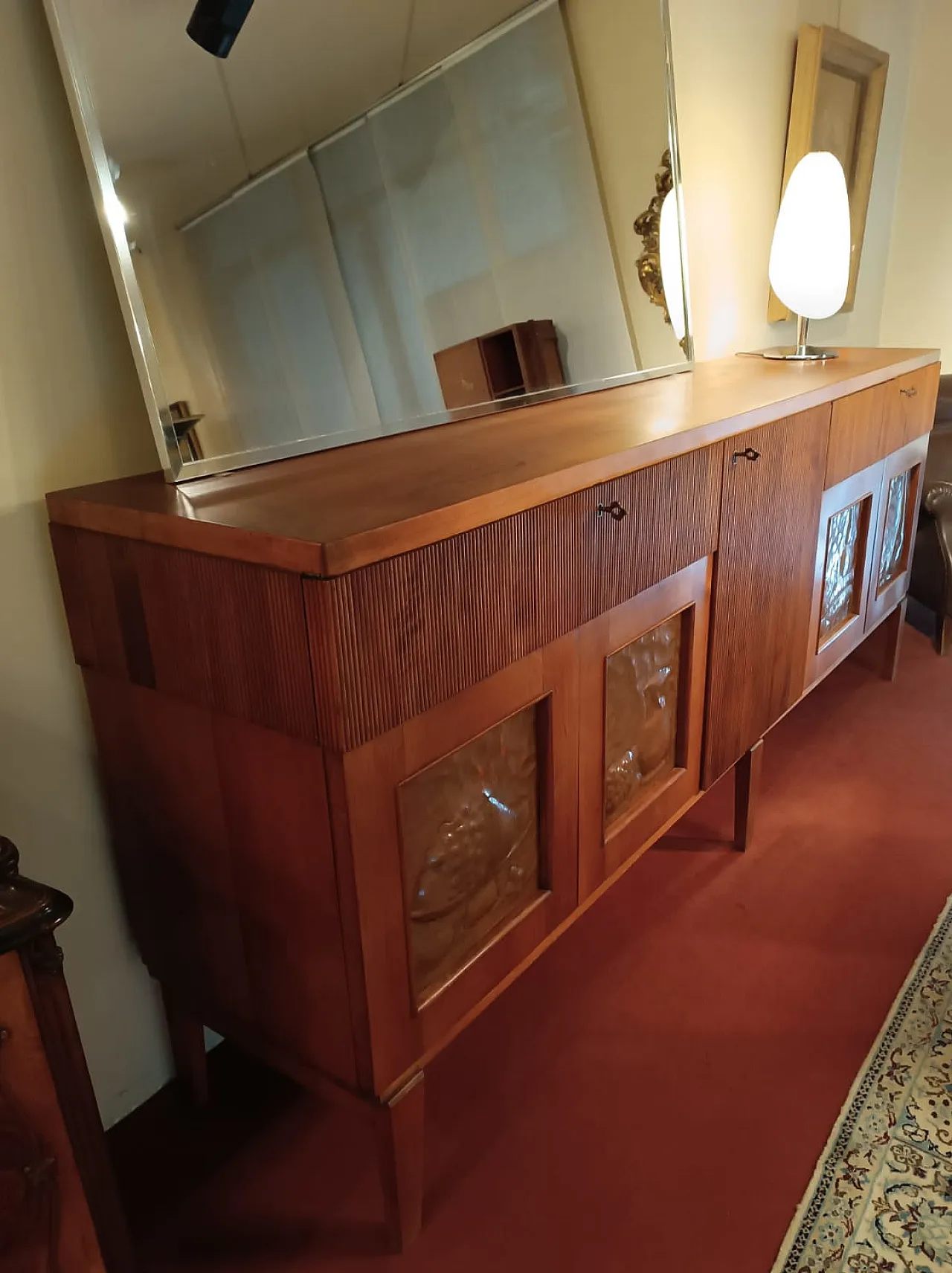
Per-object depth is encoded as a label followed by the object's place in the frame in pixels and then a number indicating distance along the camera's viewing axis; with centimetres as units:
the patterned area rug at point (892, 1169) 107
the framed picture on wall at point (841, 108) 224
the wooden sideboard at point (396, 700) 82
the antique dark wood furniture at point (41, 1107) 76
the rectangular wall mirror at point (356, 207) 99
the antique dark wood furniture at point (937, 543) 255
